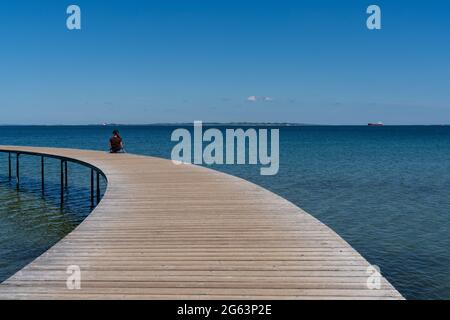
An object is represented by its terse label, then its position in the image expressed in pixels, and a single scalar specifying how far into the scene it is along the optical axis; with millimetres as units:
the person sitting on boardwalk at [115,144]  21000
